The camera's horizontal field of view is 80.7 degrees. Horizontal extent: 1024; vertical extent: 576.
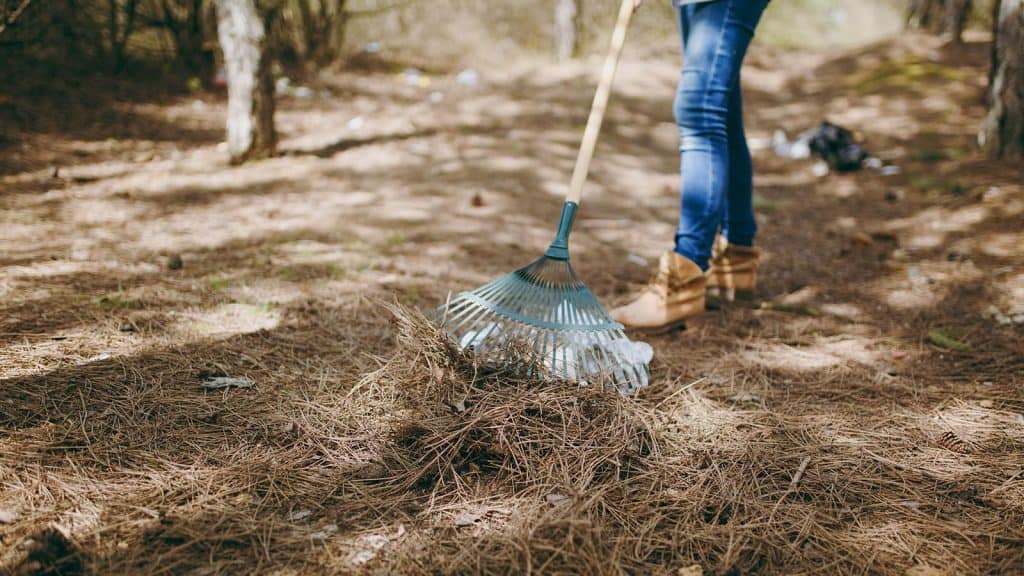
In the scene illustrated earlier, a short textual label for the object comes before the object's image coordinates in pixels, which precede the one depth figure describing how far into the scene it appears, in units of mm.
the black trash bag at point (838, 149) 4898
